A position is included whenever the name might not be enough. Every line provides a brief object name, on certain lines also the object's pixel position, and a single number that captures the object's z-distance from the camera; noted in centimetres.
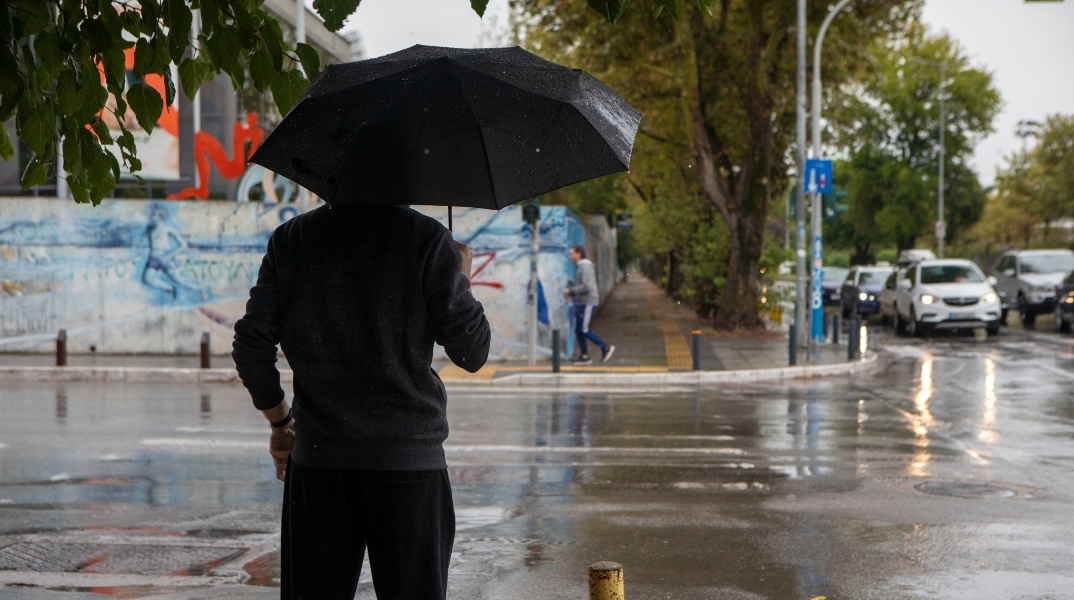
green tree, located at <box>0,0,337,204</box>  436
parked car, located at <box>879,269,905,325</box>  2822
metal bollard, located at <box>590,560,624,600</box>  333
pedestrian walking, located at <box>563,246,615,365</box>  1731
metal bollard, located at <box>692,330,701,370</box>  1569
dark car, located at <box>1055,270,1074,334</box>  2462
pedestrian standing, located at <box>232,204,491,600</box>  301
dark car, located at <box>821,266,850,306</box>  3922
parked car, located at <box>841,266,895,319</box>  3281
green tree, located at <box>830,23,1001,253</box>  5969
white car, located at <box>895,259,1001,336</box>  2441
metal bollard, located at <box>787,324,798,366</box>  1672
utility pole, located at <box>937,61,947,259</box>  4901
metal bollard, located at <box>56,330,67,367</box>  1606
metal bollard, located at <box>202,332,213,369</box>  1588
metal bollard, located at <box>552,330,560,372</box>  1595
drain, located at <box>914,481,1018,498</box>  765
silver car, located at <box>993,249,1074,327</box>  2784
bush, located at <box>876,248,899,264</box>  7294
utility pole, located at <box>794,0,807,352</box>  1923
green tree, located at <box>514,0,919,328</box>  2317
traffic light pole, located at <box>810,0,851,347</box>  2053
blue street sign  1998
